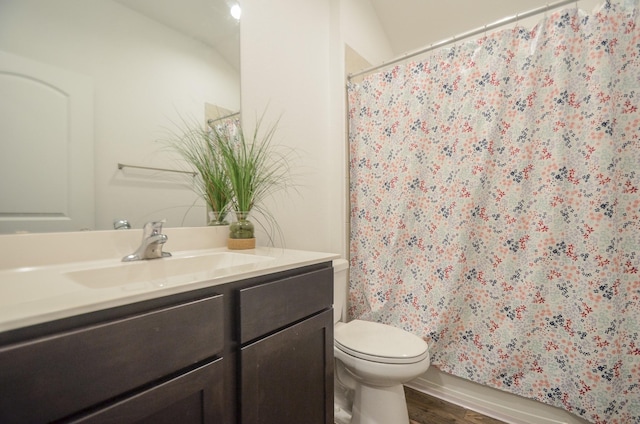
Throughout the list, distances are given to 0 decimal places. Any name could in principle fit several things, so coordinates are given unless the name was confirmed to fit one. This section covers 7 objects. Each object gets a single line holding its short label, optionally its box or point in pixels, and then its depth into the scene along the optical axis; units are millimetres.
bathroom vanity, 399
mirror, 762
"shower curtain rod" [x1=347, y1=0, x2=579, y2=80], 1238
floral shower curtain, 1104
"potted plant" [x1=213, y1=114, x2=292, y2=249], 1121
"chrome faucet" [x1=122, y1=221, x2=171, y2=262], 852
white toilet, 1131
